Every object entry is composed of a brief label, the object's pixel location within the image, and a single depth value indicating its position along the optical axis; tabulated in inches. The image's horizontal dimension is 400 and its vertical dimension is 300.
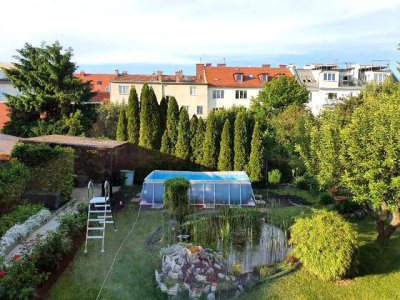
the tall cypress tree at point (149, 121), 901.8
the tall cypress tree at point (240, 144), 867.4
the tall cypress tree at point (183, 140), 893.2
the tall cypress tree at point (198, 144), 898.1
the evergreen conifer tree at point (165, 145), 898.7
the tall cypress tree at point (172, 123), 904.9
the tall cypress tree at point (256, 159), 848.9
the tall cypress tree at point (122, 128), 928.3
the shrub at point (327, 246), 370.9
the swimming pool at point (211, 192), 680.4
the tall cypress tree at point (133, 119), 920.3
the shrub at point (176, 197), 587.2
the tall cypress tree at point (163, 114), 923.4
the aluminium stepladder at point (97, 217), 495.0
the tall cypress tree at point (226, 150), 877.8
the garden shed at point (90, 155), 661.9
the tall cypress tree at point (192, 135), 900.6
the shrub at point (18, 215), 455.8
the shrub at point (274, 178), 852.0
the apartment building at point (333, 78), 2053.4
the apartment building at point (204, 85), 1873.8
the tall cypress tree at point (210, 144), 885.8
